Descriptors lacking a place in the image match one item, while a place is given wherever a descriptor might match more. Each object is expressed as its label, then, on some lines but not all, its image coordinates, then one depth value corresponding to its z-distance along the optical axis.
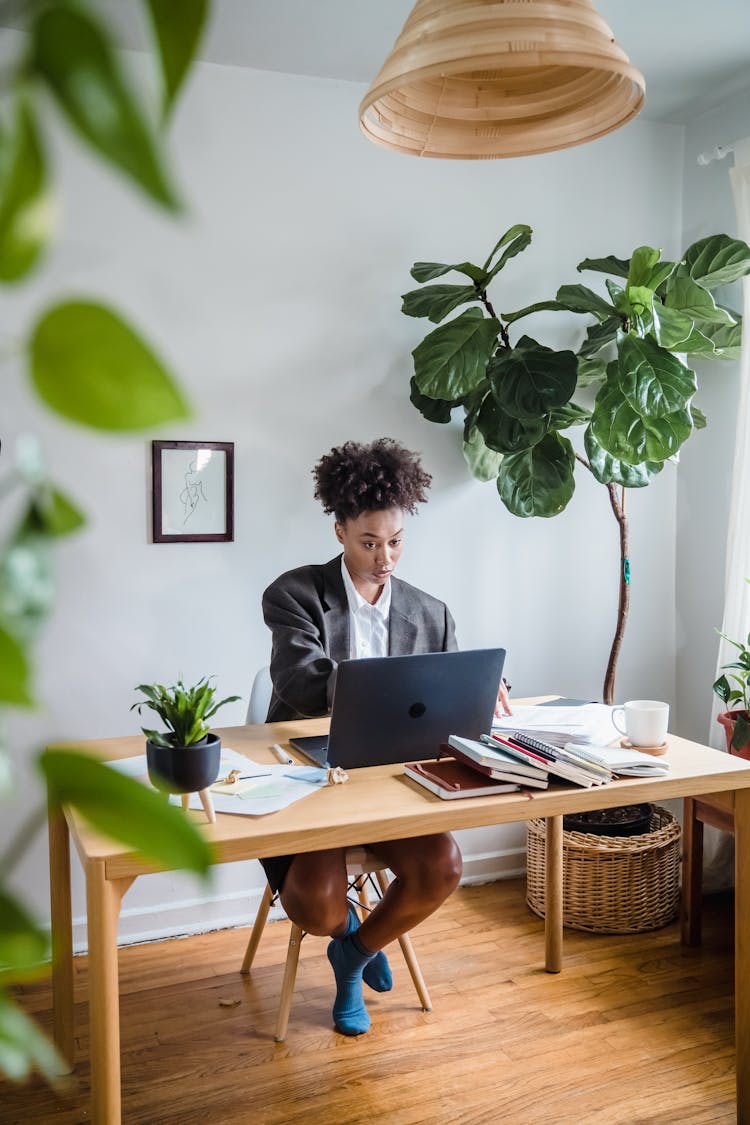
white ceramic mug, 2.16
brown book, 1.84
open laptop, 1.89
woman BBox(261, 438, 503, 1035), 2.26
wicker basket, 2.97
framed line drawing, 2.97
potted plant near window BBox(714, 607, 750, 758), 2.78
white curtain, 3.15
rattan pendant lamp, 1.41
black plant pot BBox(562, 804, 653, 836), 3.02
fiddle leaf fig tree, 2.74
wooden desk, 1.56
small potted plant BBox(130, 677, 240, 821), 1.65
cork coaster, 2.16
